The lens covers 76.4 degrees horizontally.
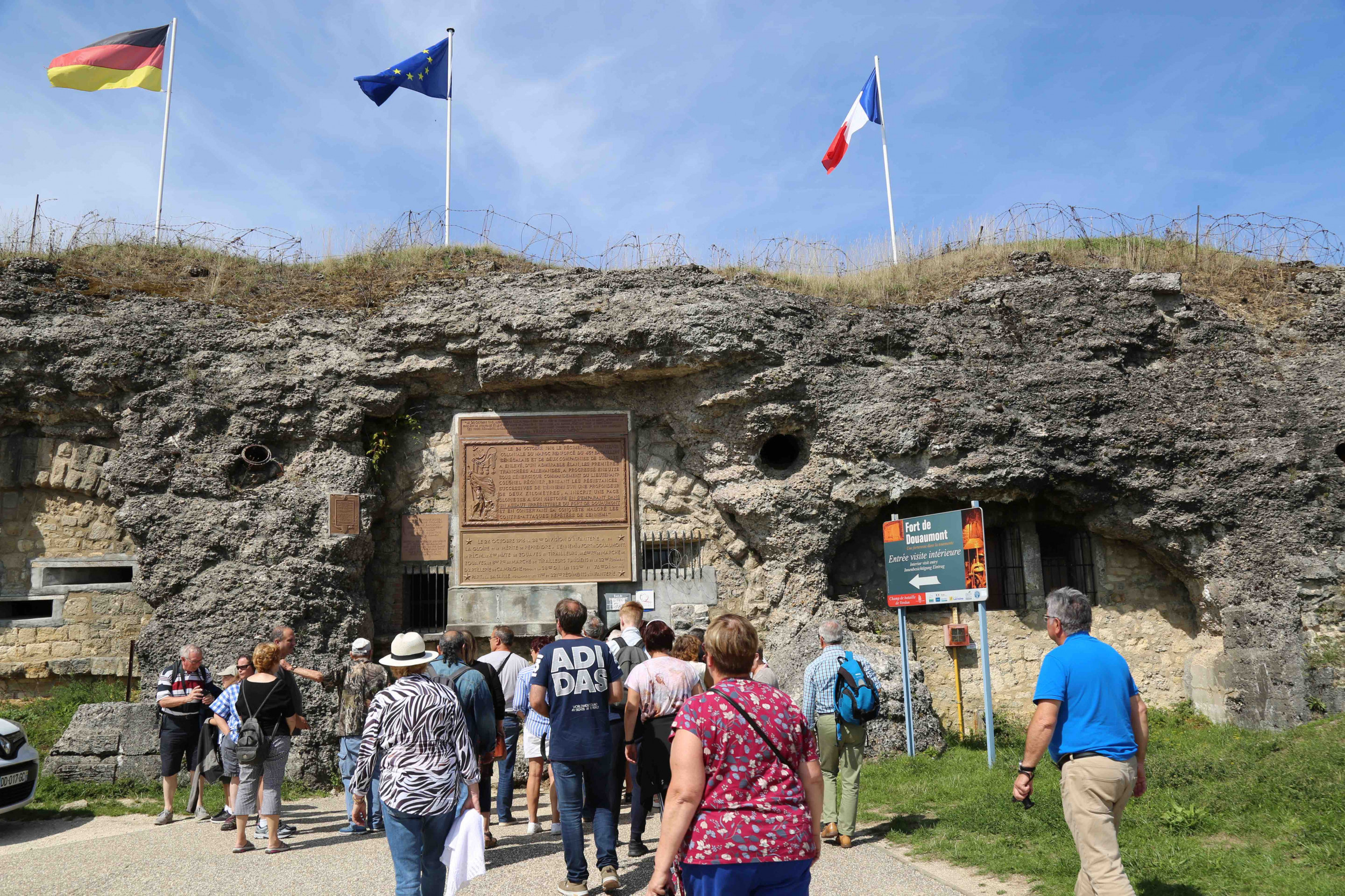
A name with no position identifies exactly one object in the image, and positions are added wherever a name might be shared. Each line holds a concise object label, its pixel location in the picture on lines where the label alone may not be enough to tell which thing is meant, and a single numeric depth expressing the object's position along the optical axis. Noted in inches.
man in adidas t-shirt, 209.9
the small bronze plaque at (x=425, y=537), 437.7
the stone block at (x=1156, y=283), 454.0
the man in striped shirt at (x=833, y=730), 245.8
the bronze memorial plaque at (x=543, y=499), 436.5
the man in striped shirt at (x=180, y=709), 301.0
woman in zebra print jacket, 166.2
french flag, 574.9
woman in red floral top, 115.8
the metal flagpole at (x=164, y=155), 539.2
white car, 293.6
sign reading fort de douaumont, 334.0
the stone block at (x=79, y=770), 336.8
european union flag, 545.0
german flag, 512.1
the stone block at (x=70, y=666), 412.5
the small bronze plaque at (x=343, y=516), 407.2
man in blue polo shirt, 162.6
